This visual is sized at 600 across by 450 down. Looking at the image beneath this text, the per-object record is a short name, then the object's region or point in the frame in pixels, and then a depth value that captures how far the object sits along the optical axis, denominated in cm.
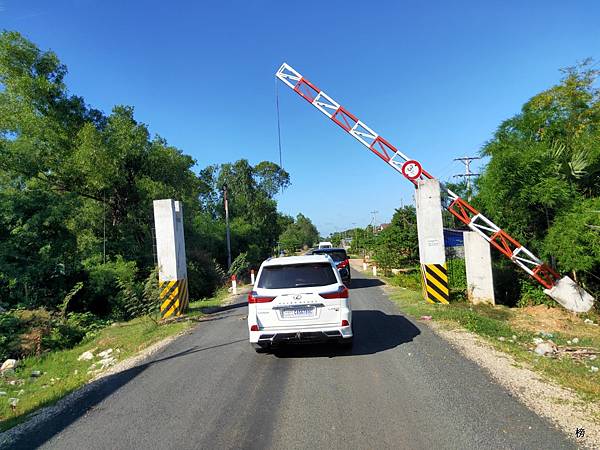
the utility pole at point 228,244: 3297
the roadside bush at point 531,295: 1628
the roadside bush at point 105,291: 1750
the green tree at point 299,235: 8056
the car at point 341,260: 1732
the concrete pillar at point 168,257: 1348
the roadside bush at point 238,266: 2845
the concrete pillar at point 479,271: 1451
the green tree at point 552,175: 1398
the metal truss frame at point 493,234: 1486
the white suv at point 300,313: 665
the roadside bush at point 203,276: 2344
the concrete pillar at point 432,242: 1313
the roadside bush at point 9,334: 1034
